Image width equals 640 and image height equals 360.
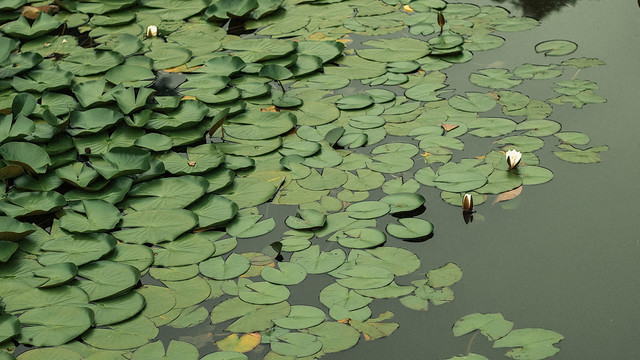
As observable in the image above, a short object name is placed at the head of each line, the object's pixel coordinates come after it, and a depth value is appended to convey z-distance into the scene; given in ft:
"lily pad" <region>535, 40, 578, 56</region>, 22.62
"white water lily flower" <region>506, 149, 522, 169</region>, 17.56
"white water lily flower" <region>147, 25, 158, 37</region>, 24.76
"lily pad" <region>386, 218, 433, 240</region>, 16.07
